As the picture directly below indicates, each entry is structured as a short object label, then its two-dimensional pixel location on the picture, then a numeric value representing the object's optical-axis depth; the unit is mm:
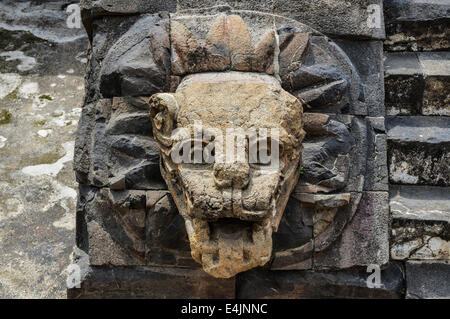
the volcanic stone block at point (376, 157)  2457
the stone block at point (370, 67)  2512
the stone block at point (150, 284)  2471
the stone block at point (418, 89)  2678
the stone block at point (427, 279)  2482
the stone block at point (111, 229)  2367
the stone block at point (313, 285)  2449
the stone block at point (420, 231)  2490
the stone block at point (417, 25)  2775
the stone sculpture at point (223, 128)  2094
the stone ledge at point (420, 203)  2498
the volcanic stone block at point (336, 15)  2467
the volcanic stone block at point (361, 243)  2420
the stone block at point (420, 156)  2580
